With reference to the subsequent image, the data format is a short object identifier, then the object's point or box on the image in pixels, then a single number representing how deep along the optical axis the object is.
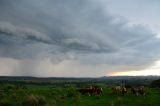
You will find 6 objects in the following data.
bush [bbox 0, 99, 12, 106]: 13.07
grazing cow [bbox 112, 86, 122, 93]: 17.30
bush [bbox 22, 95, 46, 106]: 12.70
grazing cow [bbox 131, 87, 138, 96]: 16.93
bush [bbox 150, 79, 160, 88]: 28.25
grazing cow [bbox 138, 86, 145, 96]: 16.44
